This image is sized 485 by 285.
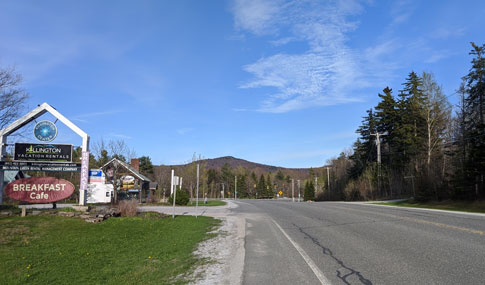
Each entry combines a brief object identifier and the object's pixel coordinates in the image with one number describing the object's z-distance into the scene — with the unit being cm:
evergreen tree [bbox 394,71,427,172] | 4564
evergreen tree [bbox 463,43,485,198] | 2711
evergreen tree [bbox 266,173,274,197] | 13156
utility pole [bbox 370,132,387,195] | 4781
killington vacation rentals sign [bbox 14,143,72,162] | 1750
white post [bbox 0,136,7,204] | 1722
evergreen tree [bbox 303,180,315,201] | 9175
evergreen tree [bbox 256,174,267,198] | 13100
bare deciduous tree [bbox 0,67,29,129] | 1942
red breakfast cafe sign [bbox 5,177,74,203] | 1634
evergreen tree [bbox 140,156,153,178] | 7744
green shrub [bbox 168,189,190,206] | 3669
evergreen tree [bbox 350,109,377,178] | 6154
